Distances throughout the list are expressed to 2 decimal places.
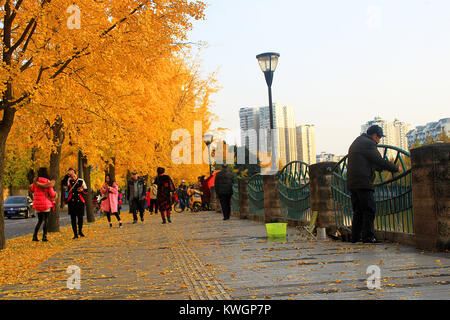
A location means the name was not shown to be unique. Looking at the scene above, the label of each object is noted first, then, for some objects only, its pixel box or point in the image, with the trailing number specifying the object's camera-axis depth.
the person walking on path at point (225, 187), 20.03
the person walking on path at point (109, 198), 18.36
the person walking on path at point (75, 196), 14.88
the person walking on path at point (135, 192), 20.87
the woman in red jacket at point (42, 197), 13.87
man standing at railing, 9.08
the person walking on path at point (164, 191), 19.56
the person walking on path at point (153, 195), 26.39
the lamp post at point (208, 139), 34.06
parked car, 33.12
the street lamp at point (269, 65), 16.42
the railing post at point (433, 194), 7.62
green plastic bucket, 11.20
